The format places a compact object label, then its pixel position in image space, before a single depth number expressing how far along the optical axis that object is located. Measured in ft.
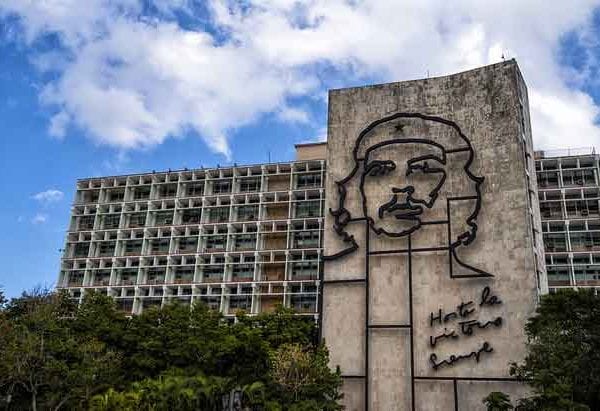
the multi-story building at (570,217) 168.04
